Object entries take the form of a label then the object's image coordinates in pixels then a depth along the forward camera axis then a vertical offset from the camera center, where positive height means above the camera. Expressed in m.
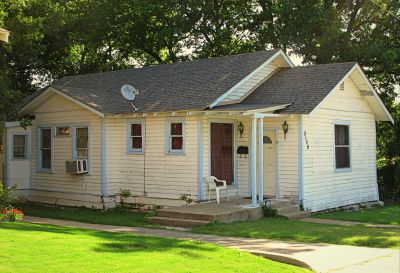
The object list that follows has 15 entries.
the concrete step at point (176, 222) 14.20 -1.55
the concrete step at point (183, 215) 14.32 -1.39
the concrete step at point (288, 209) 16.09 -1.38
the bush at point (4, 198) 13.98 -0.84
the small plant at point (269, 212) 15.88 -1.42
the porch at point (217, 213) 14.41 -1.36
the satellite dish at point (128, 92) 18.64 +2.51
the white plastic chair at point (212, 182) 16.89 -0.57
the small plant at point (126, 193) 18.70 -0.98
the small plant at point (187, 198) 17.03 -1.07
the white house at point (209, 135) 17.12 +0.99
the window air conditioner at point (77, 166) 19.20 -0.03
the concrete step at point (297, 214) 15.88 -1.53
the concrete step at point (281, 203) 16.39 -1.22
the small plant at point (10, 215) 12.86 -1.17
